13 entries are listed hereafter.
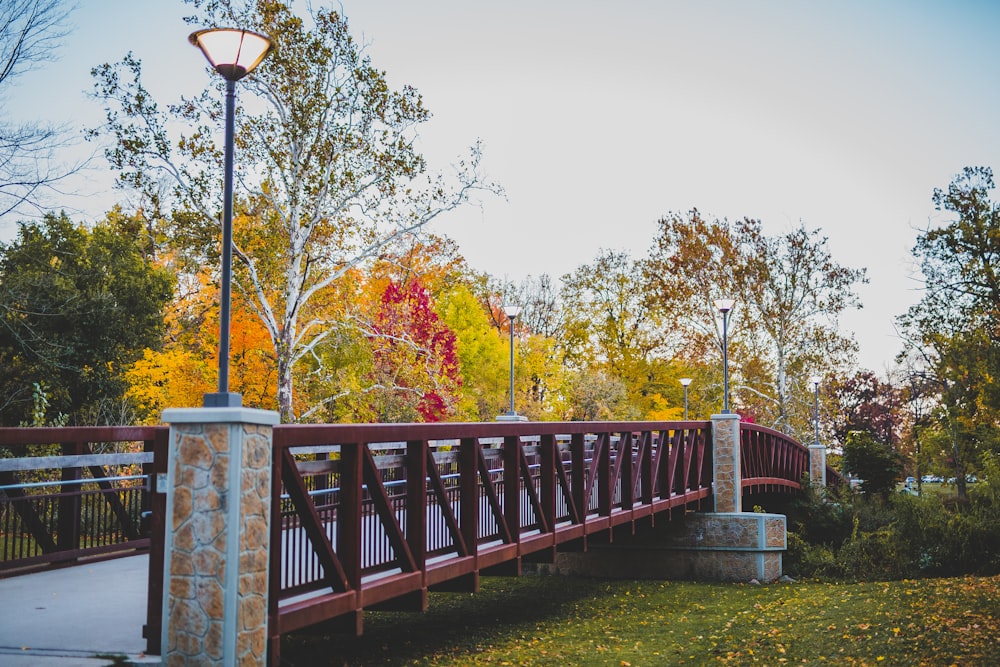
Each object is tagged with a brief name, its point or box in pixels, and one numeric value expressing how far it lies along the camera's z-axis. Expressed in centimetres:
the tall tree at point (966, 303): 3384
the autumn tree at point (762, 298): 4266
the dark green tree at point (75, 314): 2630
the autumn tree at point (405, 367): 2633
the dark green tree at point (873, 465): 3228
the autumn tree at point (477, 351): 3719
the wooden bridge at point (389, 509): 725
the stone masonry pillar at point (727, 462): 2016
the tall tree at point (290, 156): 2228
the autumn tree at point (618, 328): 4894
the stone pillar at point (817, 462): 3544
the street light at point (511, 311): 2246
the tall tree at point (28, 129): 1966
